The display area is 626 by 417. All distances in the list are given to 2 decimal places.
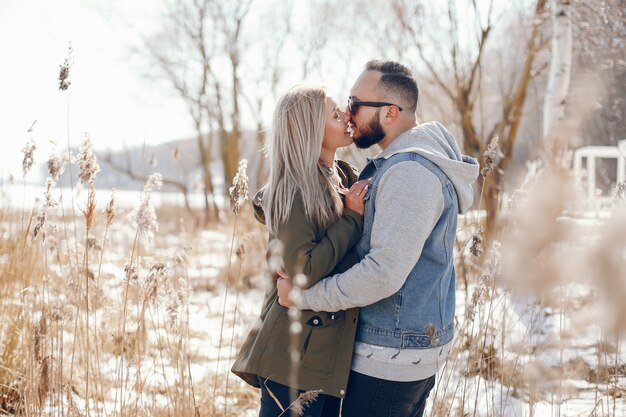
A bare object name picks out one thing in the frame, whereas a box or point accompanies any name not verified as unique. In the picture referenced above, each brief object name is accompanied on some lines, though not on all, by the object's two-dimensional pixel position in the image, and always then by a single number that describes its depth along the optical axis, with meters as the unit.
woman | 1.83
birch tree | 5.83
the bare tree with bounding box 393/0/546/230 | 6.55
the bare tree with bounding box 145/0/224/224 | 14.88
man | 1.73
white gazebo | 11.64
